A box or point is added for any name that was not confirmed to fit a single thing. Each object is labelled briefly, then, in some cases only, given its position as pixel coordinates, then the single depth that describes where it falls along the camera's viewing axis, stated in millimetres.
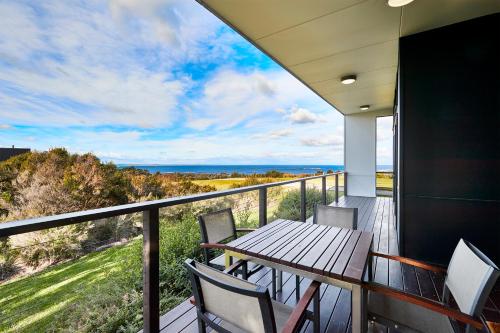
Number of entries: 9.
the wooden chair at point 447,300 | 978
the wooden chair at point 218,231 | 1924
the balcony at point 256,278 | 1227
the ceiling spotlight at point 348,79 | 4254
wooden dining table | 1224
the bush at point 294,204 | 4533
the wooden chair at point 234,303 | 845
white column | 7660
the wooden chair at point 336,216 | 2346
